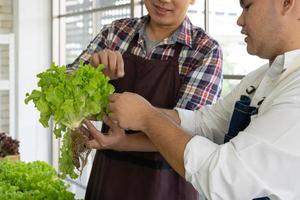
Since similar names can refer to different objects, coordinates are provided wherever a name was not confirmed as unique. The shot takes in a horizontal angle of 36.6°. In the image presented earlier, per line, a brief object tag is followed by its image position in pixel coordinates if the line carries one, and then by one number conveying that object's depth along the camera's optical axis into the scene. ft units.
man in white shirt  3.72
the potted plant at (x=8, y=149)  10.61
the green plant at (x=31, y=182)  6.57
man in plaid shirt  6.17
